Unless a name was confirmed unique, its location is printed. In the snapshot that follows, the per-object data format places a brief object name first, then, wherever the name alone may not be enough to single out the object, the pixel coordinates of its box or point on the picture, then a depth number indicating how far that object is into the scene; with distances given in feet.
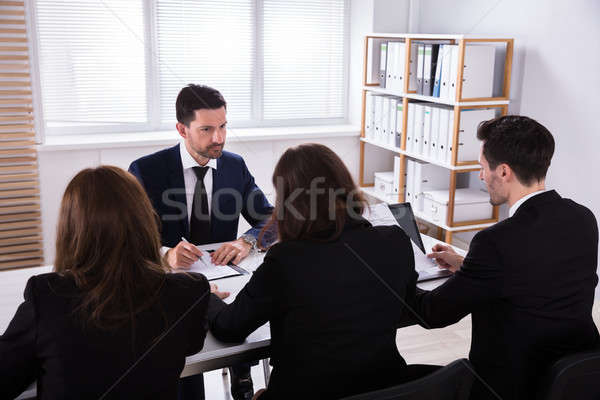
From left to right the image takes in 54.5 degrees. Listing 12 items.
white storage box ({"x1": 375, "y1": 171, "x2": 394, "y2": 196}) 15.01
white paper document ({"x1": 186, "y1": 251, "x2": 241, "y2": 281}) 6.52
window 13.78
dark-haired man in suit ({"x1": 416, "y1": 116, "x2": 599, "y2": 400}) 4.98
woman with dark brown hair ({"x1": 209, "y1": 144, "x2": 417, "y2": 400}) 4.56
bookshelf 11.96
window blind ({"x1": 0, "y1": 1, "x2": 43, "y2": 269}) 11.92
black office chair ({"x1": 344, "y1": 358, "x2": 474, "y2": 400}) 3.76
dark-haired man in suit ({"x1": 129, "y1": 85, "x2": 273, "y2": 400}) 8.32
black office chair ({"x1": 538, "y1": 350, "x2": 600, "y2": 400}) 4.25
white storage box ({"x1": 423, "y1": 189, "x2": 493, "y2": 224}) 12.89
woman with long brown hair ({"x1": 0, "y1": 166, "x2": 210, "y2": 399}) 3.87
